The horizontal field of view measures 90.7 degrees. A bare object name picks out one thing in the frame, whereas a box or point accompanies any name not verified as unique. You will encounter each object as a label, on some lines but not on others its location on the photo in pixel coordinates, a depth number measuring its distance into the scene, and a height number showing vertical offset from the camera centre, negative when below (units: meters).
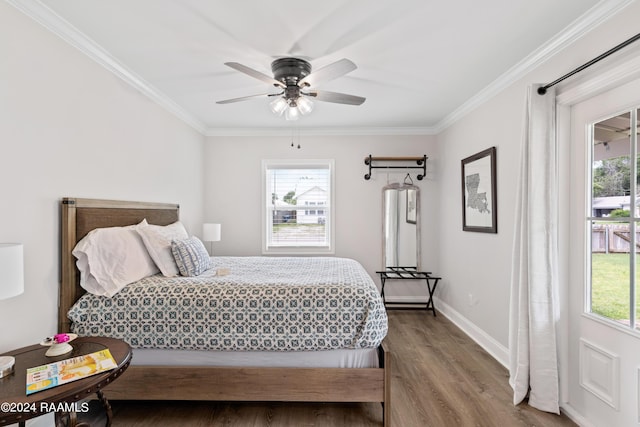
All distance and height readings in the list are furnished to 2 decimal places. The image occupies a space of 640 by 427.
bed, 1.99 -1.04
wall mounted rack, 4.37 +0.74
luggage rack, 4.16 -0.85
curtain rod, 1.56 +0.86
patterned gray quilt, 2.04 -0.69
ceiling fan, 2.40 +0.98
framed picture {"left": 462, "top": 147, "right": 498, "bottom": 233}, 3.02 +0.23
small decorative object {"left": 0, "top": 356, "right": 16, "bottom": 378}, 1.37 -0.68
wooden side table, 1.21 -0.73
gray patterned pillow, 2.53 -0.37
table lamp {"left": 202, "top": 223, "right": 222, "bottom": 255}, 3.97 -0.24
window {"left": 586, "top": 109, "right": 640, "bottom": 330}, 1.77 -0.03
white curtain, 2.12 -0.33
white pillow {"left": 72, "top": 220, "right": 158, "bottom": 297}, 2.10 -0.34
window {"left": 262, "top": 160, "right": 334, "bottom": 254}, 4.55 +0.07
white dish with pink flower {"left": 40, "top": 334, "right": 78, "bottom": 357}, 1.55 -0.67
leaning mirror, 4.47 -0.16
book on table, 1.32 -0.71
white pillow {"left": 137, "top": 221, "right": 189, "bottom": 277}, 2.47 -0.28
